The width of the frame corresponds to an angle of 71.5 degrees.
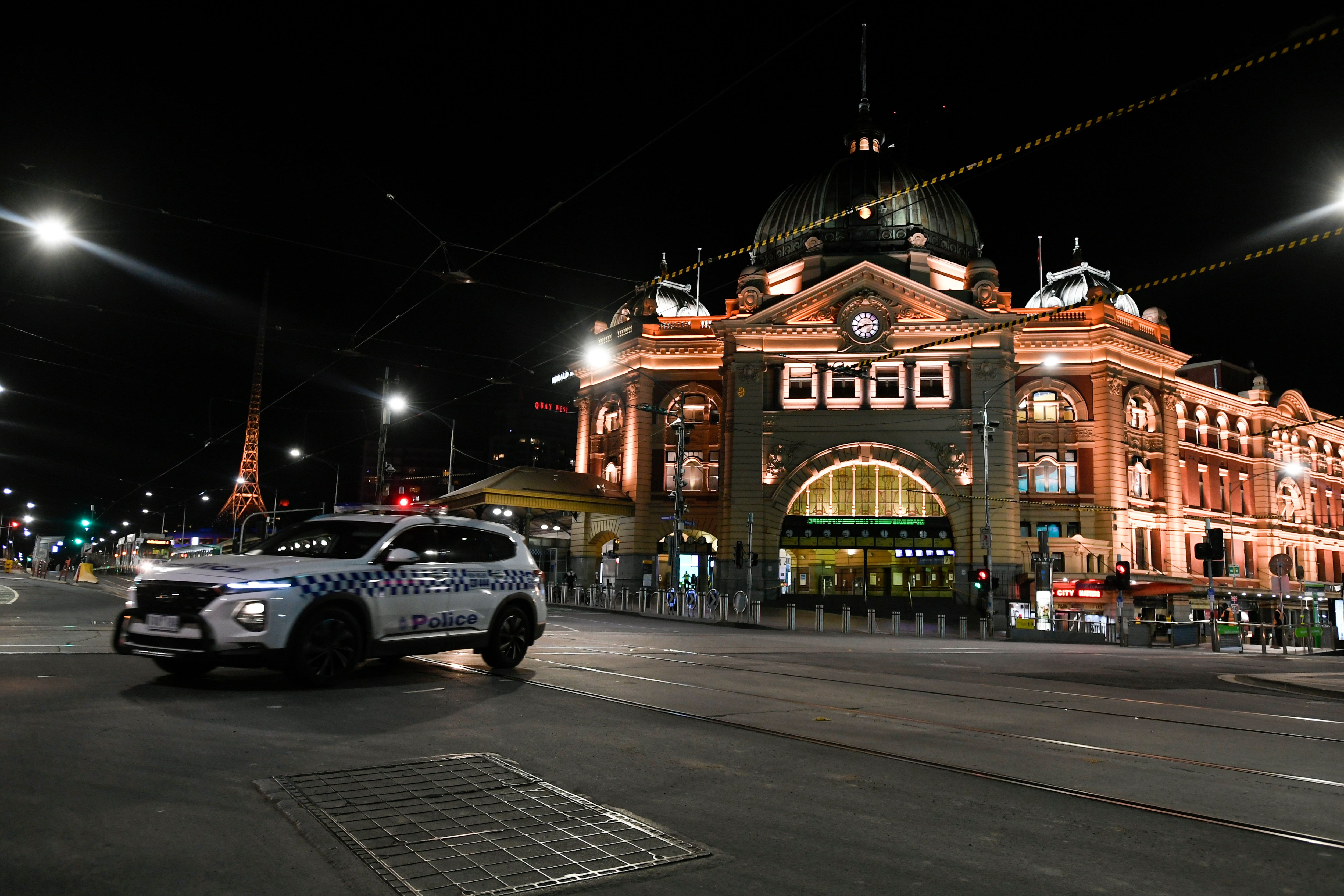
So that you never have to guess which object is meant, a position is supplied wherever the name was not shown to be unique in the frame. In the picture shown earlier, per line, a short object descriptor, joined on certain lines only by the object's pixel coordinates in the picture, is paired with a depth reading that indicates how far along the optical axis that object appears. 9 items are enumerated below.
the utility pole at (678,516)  38.78
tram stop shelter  45.66
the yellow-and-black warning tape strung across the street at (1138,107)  10.67
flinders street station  46.78
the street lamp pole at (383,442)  28.70
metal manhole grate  4.00
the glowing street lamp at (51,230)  14.62
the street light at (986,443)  37.09
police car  8.85
